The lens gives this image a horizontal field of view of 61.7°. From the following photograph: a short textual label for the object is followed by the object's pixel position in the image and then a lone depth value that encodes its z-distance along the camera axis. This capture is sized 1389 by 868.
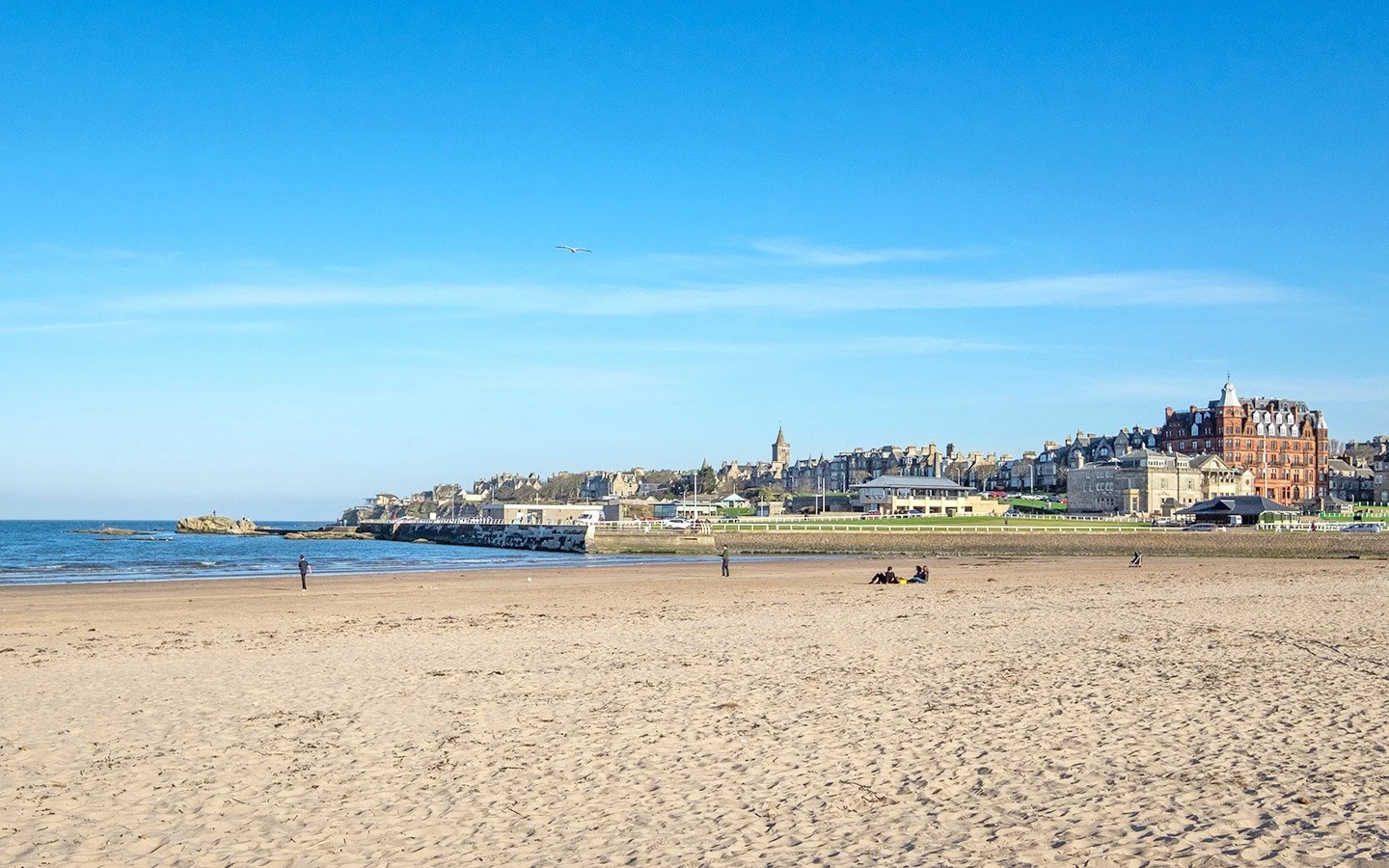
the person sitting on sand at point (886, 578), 38.62
